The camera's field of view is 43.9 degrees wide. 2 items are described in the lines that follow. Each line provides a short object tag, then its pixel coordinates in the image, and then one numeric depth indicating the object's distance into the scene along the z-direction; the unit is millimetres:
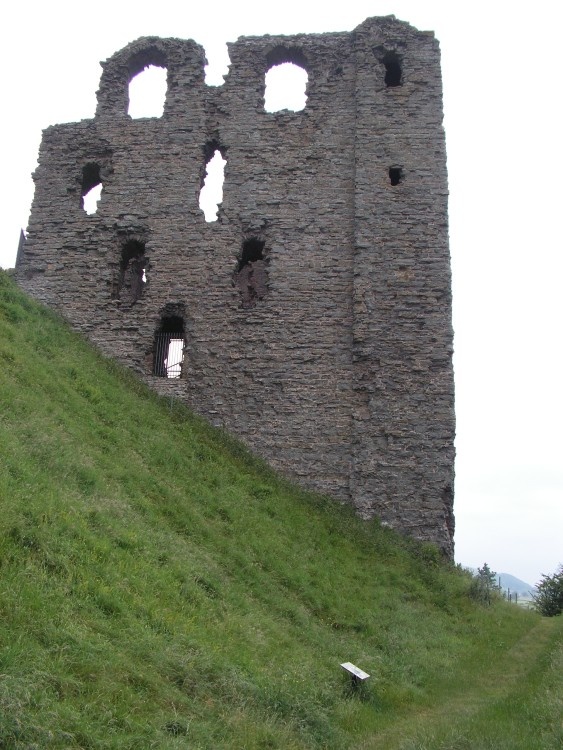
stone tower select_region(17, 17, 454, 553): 14570
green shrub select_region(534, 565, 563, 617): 18969
